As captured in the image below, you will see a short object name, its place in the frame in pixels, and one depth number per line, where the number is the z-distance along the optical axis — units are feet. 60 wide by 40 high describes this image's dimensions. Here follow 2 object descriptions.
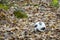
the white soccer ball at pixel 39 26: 26.20
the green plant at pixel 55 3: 34.18
